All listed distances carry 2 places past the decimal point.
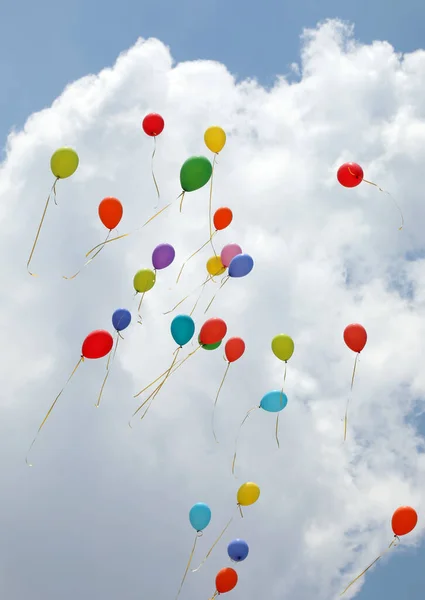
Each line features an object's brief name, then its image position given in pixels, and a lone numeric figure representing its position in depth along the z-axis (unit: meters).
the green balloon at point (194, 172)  13.12
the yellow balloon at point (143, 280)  14.12
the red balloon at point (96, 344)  13.26
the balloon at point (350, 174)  13.50
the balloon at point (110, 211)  13.65
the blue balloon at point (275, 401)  14.23
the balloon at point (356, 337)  14.35
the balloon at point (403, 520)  12.95
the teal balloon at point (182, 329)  13.30
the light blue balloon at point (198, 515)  14.03
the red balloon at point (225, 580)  13.85
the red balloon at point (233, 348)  14.69
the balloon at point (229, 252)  14.62
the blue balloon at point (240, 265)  14.05
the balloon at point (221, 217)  14.90
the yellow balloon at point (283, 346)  14.61
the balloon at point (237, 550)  14.23
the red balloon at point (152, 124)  13.77
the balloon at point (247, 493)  14.21
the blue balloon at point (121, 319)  13.95
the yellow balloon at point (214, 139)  14.25
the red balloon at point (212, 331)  13.49
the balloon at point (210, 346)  13.77
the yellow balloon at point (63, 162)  12.73
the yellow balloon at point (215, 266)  14.83
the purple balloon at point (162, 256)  14.18
